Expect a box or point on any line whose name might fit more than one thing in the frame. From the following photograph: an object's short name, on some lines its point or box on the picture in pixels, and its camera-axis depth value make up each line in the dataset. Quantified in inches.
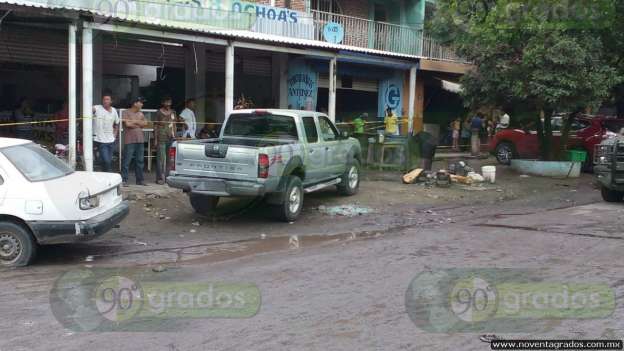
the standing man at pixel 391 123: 813.9
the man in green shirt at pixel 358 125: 744.3
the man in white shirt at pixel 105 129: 465.7
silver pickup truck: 385.4
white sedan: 284.5
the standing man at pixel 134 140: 479.5
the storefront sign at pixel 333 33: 743.7
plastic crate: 725.3
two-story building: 520.4
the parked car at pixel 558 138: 748.6
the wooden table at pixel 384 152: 679.1
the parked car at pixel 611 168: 498.0
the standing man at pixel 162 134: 507.2
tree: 637.3
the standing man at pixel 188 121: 564.0
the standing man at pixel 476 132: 899.4
